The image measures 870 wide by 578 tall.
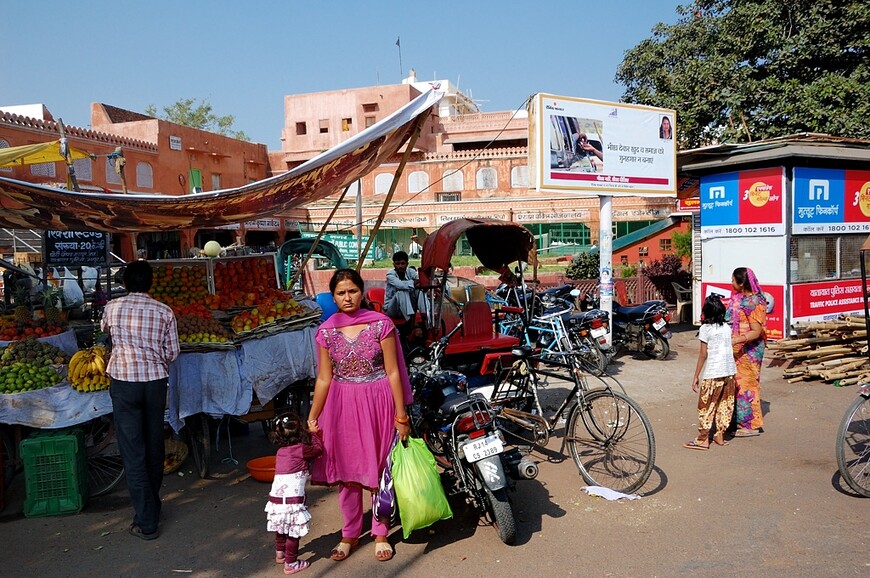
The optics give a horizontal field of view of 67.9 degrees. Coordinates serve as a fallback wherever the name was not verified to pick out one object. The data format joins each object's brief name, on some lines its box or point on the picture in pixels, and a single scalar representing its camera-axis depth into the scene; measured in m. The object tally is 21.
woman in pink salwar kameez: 4.01
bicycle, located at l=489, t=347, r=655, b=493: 4.86
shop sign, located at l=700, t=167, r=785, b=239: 10.66
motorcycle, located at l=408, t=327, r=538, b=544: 4.04
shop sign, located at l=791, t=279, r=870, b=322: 10.62
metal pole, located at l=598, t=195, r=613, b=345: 10.18
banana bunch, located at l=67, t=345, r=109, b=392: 5.27
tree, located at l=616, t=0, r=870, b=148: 15.13
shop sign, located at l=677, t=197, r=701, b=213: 15.66
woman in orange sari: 6.20
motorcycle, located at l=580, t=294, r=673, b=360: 10.21
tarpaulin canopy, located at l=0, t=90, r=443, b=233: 5.13
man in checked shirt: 4.50
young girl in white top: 5.89
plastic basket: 4.95
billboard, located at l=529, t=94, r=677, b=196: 9.58
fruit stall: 5.16
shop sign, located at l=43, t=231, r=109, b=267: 11.23
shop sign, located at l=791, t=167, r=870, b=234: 10.66
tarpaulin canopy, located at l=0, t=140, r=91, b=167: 10.97
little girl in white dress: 3.93
